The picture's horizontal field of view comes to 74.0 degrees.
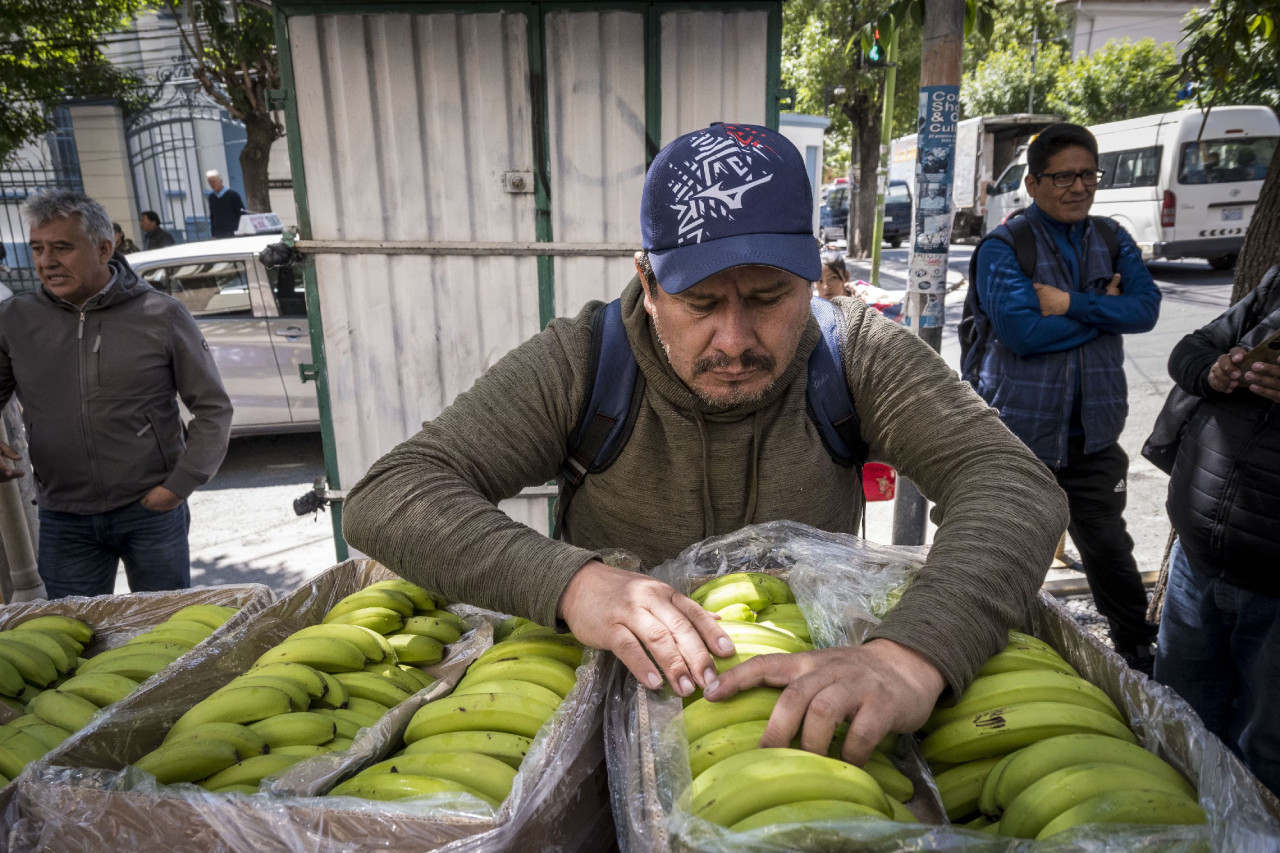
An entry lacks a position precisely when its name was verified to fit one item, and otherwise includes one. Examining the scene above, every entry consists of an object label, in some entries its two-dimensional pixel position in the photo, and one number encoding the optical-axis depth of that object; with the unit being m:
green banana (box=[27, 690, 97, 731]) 1.73
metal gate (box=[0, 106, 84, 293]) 17.41
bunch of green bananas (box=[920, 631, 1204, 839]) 1.10
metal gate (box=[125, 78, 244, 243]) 18.03
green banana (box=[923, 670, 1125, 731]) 1.36
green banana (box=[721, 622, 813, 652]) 1.44
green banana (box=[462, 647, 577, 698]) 1.54
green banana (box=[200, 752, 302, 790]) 1.38
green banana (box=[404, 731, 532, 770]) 1.36
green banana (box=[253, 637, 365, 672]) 1.75
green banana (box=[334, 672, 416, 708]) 1.74
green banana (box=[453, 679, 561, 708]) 1.48
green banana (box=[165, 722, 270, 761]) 1.45
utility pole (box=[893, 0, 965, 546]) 3.50
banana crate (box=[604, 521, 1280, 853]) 1.04
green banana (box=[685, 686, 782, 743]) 1.29
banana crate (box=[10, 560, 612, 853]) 1.19
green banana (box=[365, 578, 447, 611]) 2.10
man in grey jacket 3.52
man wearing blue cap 1.37
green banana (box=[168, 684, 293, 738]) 1.53
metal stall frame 3.79
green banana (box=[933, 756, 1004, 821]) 1.29
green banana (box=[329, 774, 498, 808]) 1.24
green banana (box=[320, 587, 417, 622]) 2.01
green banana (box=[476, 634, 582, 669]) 1.63
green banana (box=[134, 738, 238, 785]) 1.37
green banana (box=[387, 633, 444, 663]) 1.89
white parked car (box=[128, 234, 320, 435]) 7.32
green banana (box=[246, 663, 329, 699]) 1.64
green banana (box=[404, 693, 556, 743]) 1.42
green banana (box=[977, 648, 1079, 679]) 1.45
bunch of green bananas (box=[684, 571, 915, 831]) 1.09
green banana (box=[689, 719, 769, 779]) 1.22
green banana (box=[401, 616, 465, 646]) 1.97
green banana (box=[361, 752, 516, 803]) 1.28
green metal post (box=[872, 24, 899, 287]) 9.54
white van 14.70
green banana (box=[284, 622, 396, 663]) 1.82
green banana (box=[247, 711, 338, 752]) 1.51
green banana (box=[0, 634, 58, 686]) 1.99
